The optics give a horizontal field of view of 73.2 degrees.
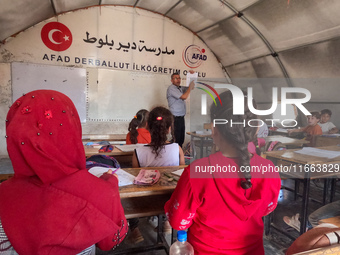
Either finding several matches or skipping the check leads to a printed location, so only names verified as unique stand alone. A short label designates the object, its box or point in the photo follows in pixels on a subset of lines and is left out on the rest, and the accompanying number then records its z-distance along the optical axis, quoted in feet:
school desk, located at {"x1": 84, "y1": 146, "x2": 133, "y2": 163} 7.89
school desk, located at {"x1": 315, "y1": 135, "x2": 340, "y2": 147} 12.79
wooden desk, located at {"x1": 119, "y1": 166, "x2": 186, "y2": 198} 4.25
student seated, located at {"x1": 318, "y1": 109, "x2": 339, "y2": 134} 15.34
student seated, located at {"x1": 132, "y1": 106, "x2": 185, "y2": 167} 6.57
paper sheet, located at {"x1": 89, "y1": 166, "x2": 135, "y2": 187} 4.66
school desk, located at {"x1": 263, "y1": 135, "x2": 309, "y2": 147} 11.53
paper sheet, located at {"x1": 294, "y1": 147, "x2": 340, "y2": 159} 7.25
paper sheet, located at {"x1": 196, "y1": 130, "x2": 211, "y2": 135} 15.21
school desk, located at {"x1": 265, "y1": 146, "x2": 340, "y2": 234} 6.76
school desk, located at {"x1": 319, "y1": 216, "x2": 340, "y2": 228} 3.77
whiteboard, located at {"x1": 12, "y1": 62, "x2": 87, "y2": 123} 15.67
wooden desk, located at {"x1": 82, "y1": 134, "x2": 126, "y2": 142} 14.39
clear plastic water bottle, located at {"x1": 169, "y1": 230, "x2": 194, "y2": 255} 3.53
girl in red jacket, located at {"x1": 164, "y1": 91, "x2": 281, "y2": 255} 3.02
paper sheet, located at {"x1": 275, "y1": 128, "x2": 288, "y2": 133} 17.60
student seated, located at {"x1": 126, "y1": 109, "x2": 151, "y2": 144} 9.27
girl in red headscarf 2.45
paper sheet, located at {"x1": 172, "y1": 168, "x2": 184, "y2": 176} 5.37
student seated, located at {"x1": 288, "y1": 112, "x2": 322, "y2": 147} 14.10
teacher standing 14.80
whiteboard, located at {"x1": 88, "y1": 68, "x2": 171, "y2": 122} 17.71
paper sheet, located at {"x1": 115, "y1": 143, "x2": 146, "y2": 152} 8.34
